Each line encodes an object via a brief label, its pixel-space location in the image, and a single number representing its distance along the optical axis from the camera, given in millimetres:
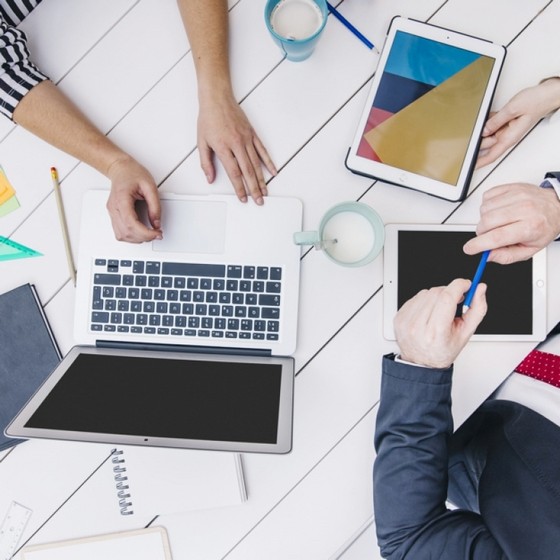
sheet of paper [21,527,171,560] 933
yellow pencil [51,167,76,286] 941
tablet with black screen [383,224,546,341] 899
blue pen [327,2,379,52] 932
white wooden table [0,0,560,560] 927
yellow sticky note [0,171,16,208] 965
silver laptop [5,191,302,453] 811
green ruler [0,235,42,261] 964
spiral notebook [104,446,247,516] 920
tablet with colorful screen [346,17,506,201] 900
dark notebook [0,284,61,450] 931
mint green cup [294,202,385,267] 875
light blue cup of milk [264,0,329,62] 874
